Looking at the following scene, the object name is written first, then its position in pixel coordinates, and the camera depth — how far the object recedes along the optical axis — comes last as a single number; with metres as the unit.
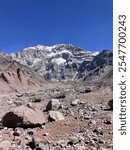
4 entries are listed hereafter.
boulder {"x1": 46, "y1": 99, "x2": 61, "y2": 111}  8.35
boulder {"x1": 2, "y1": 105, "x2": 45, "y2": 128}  6.08
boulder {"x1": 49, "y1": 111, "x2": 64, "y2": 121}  6.62
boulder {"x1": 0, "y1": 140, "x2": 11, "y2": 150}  5.03
